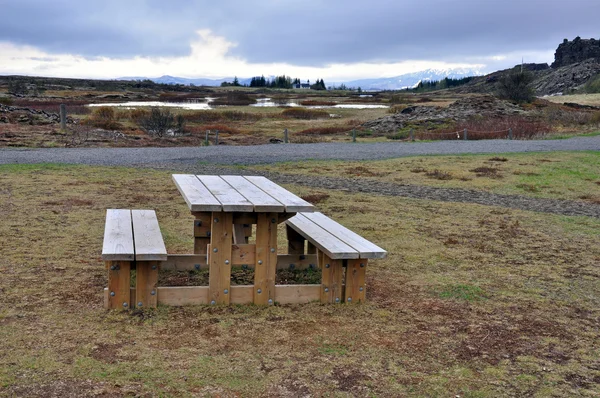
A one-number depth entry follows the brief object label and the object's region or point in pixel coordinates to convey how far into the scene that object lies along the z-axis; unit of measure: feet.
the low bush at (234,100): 217.15
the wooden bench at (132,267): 13.94
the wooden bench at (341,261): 15.08
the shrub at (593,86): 285.64
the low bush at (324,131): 106.85
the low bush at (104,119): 91.54
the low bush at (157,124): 88.28
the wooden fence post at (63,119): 74.84
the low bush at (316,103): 232.57
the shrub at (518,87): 156.66
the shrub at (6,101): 121.33
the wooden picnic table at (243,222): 14.17
